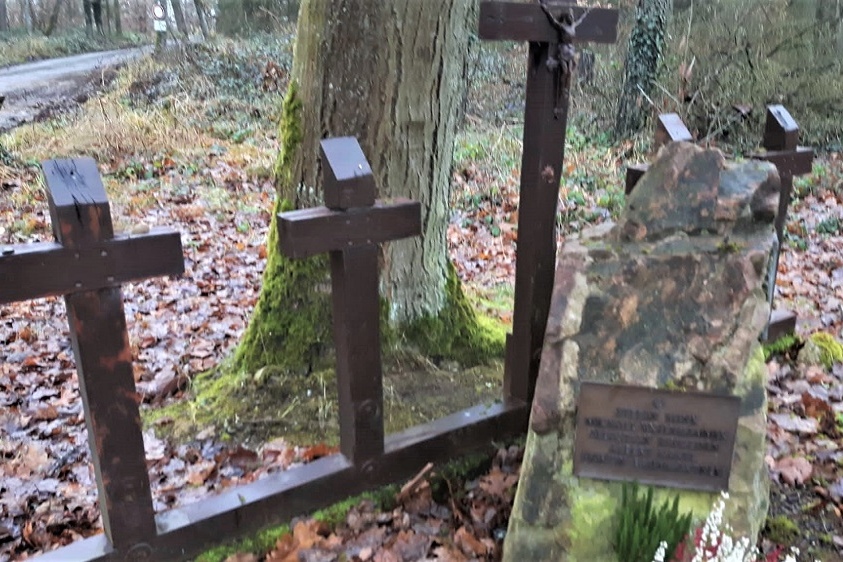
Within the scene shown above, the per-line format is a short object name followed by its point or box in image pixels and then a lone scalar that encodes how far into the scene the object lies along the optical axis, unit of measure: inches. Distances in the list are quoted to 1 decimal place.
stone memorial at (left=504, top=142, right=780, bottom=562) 97.0
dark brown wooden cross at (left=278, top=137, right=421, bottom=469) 96.2
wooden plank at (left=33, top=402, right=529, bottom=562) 97.1
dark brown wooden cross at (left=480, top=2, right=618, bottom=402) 106.7
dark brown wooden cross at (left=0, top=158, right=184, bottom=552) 78.4
